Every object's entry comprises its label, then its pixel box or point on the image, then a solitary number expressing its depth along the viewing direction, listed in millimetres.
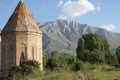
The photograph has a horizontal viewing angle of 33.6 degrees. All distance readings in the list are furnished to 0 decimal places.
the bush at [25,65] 20687
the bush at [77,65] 19643
